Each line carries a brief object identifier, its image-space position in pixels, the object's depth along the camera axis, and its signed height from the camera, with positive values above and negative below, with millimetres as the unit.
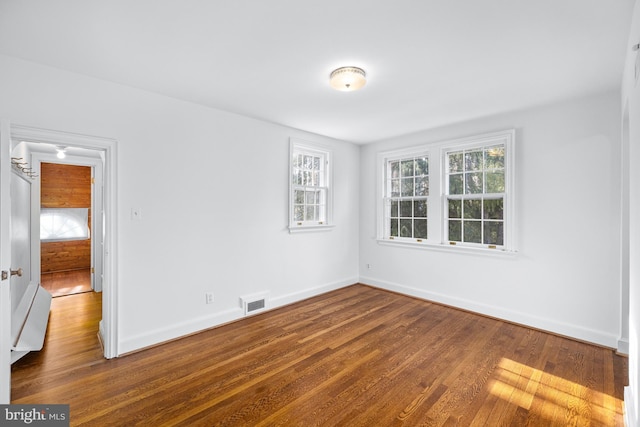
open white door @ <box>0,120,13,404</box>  1943 -300
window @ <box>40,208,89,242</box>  6375 -207
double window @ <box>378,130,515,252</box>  3807 +293
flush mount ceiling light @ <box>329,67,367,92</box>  2533 +1176
